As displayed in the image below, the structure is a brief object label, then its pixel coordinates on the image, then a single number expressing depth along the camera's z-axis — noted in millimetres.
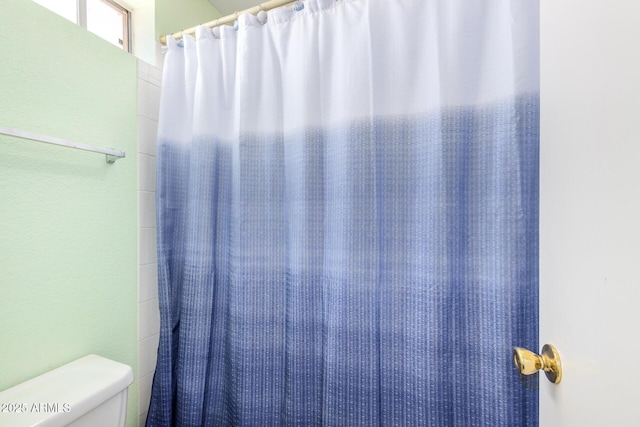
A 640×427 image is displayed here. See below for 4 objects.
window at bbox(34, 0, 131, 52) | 1030
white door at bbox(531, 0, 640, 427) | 322
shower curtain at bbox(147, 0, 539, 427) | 737
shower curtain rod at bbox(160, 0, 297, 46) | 988
